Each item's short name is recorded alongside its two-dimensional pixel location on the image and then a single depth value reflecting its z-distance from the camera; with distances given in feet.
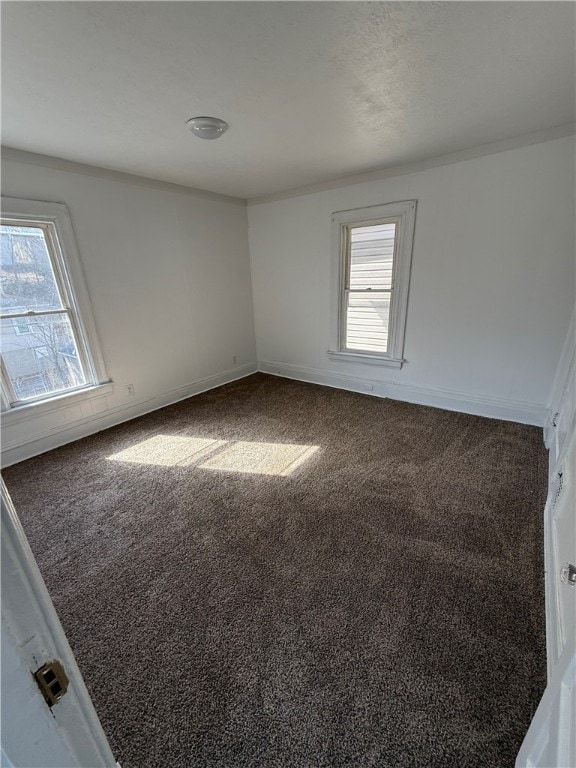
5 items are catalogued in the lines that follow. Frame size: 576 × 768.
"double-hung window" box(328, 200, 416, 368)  10.77
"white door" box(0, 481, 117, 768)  1.40
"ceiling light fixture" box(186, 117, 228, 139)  6.73
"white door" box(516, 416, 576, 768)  2.59
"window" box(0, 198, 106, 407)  8.30
